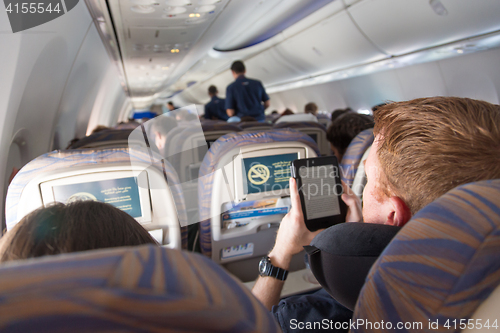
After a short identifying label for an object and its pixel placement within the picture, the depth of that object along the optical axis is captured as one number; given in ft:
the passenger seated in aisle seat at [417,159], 2.33
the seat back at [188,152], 8.69
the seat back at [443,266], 1.60
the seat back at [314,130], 9.98
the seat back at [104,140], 7.78
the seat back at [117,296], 0.97
